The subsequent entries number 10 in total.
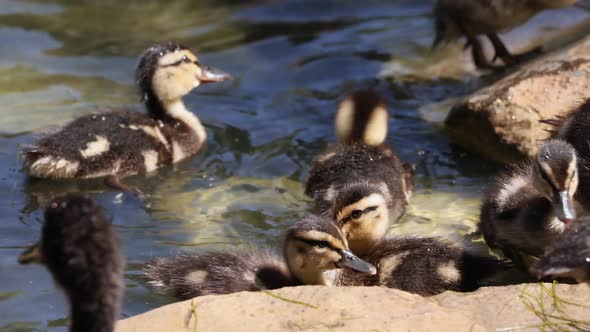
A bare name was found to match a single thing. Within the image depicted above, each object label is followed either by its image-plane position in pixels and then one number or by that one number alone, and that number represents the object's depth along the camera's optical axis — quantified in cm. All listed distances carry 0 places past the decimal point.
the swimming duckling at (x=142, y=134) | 1159
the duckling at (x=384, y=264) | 861
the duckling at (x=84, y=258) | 632
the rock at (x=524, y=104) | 1196
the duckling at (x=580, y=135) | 918
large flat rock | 737
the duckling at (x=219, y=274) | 895
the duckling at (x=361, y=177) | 948
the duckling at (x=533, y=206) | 850
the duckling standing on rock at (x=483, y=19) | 1453
